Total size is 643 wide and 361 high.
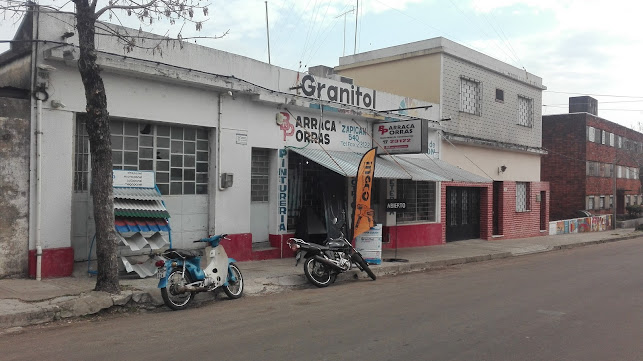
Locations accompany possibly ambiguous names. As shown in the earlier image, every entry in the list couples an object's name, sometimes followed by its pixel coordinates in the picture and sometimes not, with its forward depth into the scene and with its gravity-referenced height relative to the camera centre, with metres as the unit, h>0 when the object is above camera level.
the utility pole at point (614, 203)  31.61 -0.55
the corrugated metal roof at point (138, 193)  9.61 -0.06
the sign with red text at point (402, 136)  14.52 +1.62
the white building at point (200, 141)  9.11 +1.12
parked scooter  7.93 -1.35
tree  7.80 +0.97
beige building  18.75 +3.35
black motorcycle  10.27 -1.35
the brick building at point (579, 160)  35.25 +2.39
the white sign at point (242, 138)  12.14 +1.22
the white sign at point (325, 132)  13.52 +1.66
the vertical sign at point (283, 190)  13.28 +0.04
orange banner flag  12.08 -0.06
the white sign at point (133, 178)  9.86 +0.22
